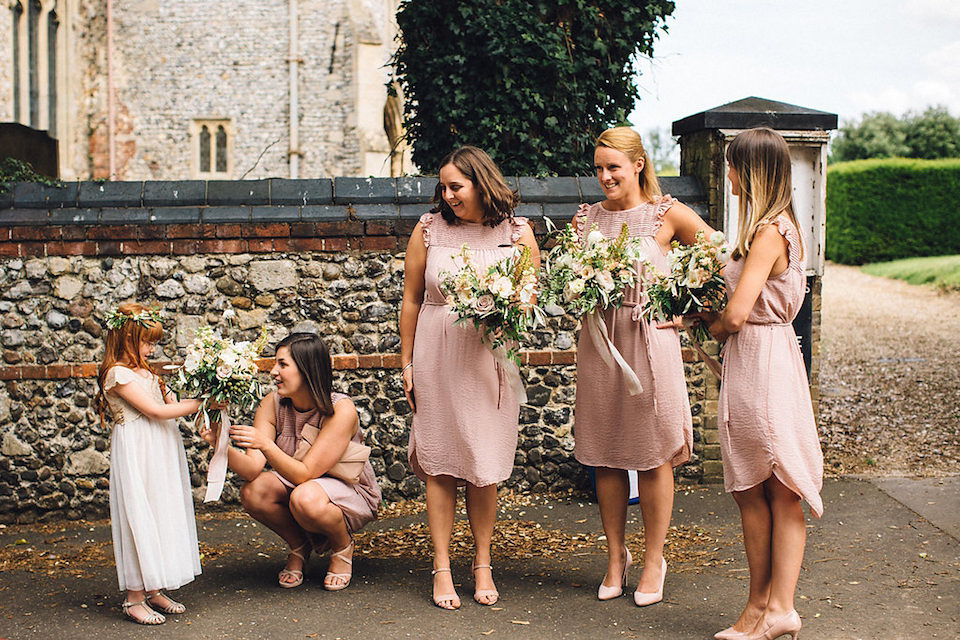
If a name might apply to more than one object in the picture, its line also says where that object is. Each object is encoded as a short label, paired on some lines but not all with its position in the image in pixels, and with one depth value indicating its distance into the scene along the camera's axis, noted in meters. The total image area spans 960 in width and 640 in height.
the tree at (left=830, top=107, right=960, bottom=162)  38.84
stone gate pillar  6.35
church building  22.45
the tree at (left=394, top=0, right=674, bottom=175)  7.07
